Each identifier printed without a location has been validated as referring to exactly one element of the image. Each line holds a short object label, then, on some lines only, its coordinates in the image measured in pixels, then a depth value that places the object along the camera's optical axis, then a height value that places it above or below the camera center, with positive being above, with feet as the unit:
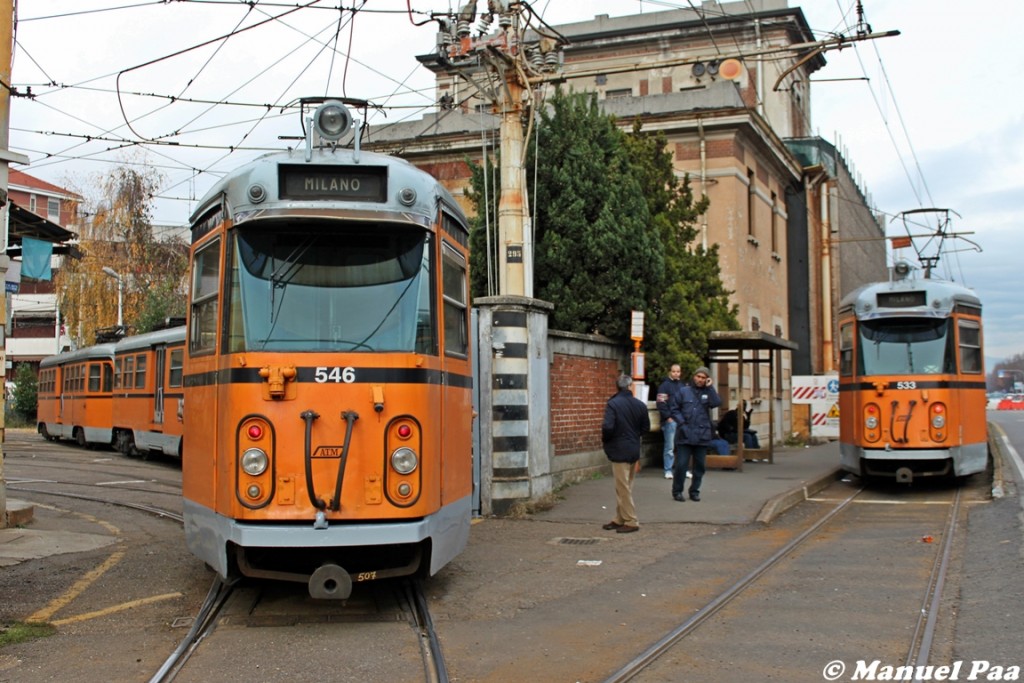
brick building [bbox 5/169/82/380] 194.23 +18.51
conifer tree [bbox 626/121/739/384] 60.13 +6.85
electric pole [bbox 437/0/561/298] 45.85 +14.42
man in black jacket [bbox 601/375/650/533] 37.24 -1.81
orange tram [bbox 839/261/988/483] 49.34 +0.22
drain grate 35.29 -5.23
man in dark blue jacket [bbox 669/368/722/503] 44.06 -1.83
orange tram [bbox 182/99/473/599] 22.53 +0.48
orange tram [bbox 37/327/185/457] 67.05 +0.22
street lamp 131.75 +13.33
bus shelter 60.44 +2.60
